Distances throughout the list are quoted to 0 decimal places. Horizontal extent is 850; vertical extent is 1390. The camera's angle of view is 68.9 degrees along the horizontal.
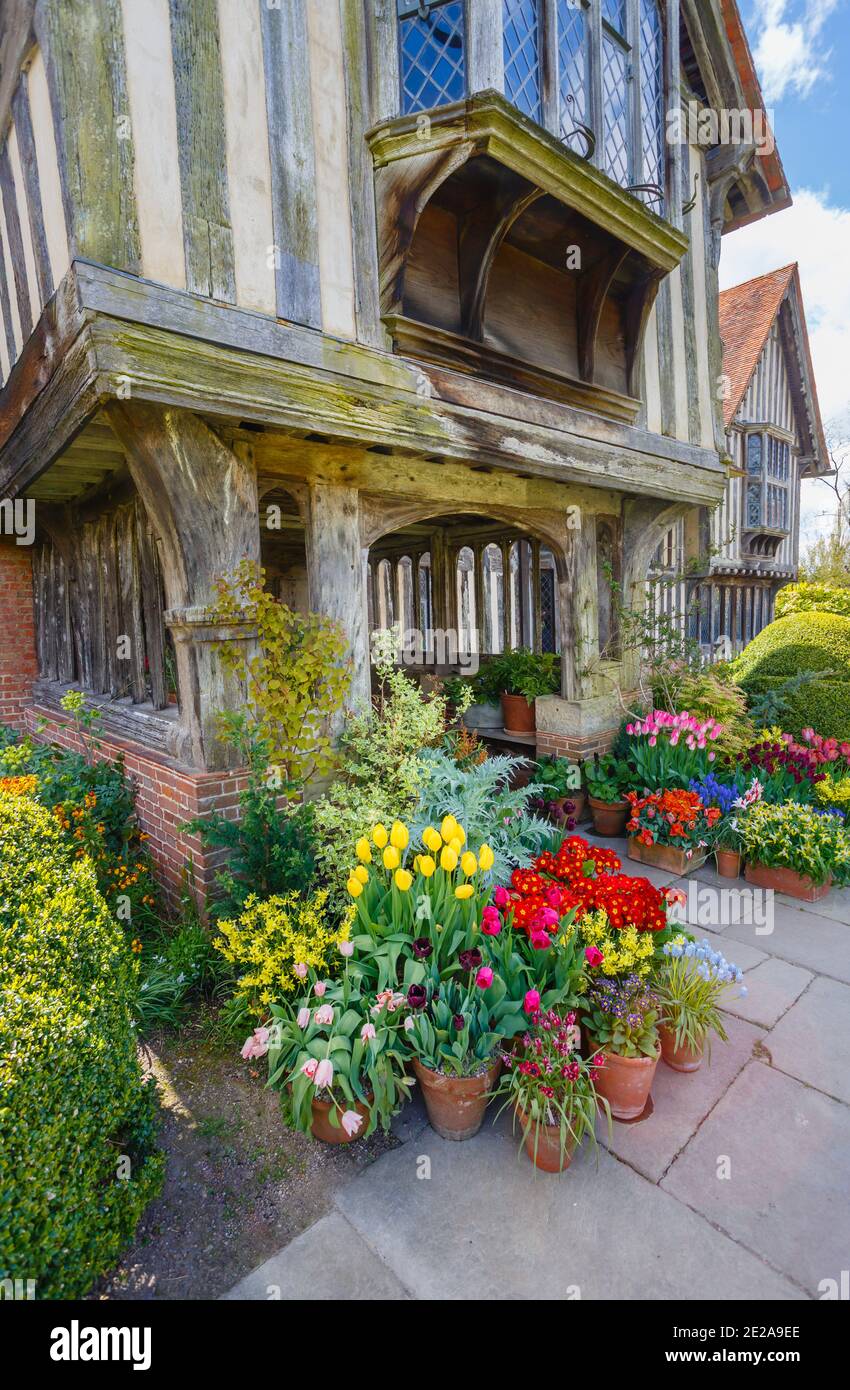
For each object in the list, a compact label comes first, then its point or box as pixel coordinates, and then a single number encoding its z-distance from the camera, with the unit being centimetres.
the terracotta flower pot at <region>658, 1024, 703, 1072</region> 273
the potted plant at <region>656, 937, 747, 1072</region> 268
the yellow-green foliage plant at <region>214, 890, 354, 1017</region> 267
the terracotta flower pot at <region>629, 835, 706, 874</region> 482
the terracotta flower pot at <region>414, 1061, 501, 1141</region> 234
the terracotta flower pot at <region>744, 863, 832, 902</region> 441
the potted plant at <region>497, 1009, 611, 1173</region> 222
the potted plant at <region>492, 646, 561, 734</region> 632
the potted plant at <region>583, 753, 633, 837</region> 546
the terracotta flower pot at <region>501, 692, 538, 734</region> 642
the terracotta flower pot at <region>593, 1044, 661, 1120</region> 244
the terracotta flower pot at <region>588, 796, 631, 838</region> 546
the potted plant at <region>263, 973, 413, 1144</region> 229
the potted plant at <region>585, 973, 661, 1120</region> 245
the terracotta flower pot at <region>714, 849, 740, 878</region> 473
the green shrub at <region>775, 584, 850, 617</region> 841
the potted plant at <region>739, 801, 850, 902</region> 432
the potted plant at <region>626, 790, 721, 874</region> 475
